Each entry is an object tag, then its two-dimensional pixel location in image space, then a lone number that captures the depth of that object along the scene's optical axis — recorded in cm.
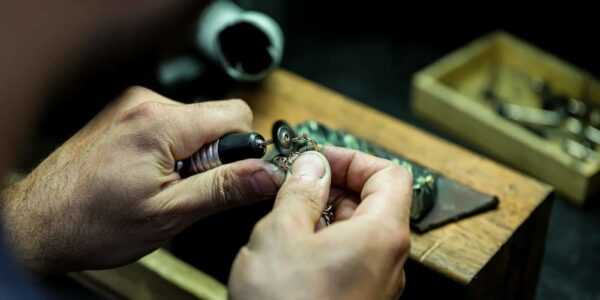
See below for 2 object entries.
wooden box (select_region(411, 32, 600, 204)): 145
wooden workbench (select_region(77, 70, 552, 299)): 101
